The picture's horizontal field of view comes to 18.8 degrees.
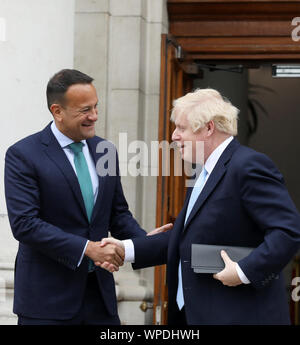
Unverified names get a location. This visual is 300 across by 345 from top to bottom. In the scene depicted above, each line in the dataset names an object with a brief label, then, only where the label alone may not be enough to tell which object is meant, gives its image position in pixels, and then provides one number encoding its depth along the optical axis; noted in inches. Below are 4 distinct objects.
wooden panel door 259.9
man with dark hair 177.3
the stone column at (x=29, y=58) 275.0
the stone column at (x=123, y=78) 270.7
